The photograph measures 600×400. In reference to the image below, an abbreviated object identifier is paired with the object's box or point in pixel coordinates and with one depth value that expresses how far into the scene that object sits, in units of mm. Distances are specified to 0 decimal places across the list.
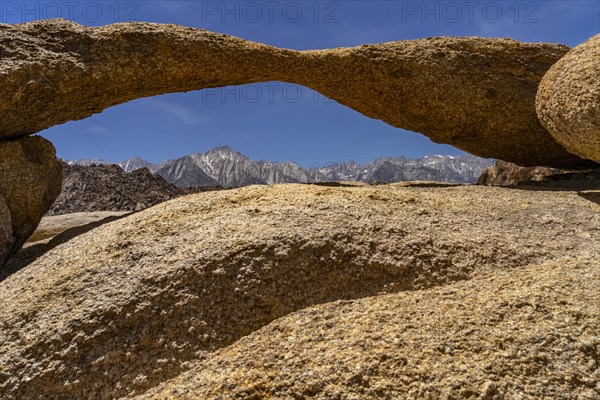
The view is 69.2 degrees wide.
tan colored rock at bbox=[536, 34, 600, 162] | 9234
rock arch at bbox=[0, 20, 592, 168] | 10961
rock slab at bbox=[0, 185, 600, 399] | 5797
